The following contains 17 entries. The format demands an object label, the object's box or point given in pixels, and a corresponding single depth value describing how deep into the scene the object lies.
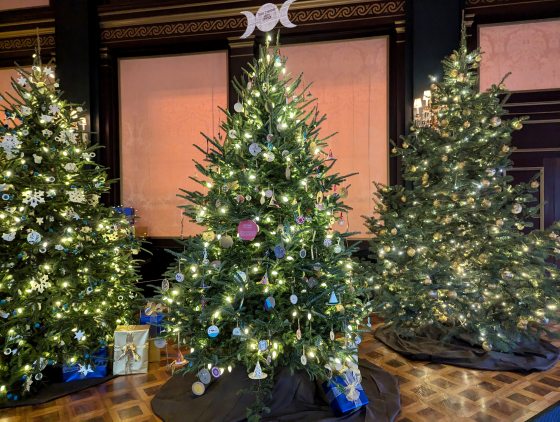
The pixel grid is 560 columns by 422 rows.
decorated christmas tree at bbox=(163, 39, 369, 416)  2.47
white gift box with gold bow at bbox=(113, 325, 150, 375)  3.27
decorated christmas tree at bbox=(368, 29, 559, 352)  3.52
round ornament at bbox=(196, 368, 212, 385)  2.51
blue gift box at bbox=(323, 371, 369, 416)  2.48
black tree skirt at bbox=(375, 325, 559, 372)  3.34
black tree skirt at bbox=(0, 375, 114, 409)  2.80
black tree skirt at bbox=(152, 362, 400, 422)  2.47
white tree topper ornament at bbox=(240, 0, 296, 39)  2.50
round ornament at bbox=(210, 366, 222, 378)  2.43
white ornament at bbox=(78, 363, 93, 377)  3.08
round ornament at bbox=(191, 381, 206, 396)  2.63
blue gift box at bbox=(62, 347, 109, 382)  3.14
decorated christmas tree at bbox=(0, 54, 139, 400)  2.81
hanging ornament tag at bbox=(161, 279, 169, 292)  2.62
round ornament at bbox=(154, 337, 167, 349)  2.72
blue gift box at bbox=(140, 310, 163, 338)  3.83
